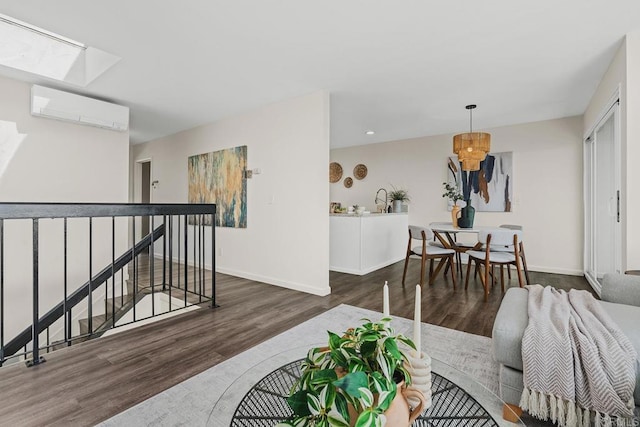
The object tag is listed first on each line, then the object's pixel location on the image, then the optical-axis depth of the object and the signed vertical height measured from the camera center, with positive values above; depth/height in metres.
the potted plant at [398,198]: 6.06 +0.29
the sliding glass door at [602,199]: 3.12 +0.17
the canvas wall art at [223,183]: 4.63 +0.47
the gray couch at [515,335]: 1.46 -0.58
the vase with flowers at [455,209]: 4.22 +0.06
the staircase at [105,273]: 2.02 -0.77
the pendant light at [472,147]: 3.82 +0.82
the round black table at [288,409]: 0.90 -0.60
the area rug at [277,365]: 1.04 -0.97
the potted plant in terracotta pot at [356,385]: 0.64 -0.38
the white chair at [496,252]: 3.41 -0.42
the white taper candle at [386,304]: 0.94 -0.28
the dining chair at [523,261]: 3.70 -0.57
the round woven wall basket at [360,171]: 6.90 +0.93
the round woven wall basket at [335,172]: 7.37 +0.98
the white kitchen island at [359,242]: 4.75 -0.47
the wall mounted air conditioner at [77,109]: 3.43 +1.22
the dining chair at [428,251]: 3.98 -0.51
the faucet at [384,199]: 6.46 +0.30
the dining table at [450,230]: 3.87 -0.23
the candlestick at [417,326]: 0.88 -0.32
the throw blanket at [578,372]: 1.26 -0.67
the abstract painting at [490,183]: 5.20 +0.53
